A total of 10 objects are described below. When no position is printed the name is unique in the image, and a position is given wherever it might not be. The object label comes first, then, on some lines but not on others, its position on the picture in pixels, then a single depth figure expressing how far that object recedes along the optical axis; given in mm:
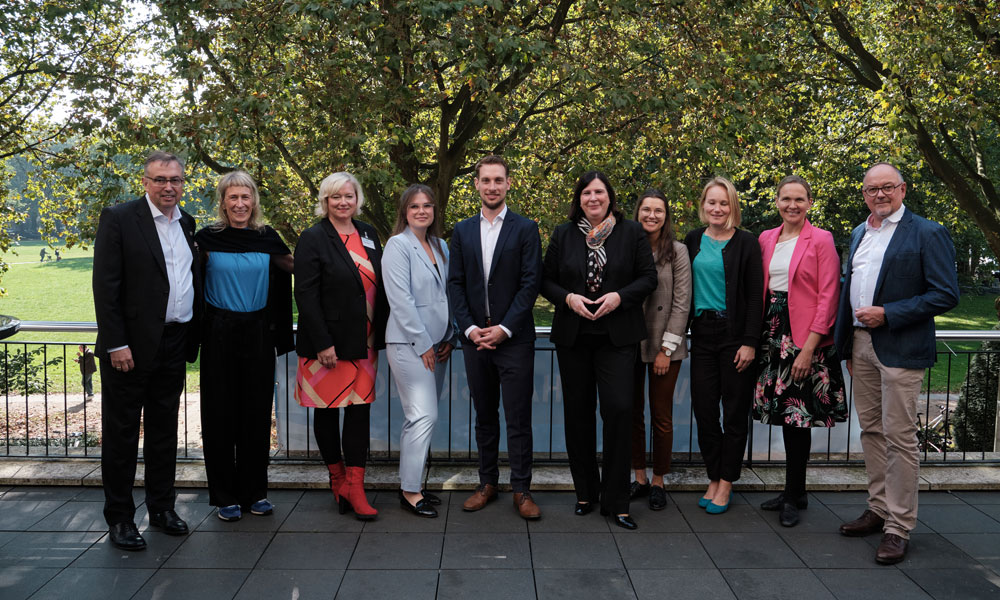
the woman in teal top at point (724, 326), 4441
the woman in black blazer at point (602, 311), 4359
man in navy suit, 4445
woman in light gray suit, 4410
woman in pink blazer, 4352
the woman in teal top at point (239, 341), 4297
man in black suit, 4012
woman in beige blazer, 4566
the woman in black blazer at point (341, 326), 4355
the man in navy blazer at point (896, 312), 3967
